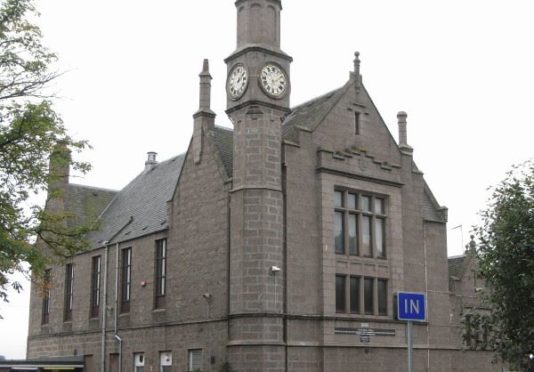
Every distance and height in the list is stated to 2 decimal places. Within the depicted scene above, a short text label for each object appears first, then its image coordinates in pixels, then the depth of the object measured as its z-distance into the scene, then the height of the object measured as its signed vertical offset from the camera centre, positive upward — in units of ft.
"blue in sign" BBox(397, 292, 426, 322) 47.34 +2.21
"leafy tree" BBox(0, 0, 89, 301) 72.54 +18.36
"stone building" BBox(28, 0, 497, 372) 100.12 +13.14
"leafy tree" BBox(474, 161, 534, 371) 74.69 +7.16
